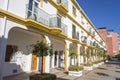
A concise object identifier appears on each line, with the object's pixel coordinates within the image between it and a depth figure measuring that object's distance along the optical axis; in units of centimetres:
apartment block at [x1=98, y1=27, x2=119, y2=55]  3710
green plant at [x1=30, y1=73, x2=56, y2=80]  452
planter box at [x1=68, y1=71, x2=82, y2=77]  742
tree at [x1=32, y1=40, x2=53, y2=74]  503
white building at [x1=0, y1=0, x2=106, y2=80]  491
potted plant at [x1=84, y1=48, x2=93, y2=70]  1065
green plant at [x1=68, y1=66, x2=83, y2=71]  755
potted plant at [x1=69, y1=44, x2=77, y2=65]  895
